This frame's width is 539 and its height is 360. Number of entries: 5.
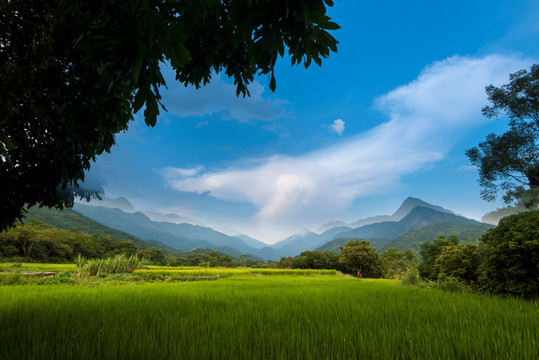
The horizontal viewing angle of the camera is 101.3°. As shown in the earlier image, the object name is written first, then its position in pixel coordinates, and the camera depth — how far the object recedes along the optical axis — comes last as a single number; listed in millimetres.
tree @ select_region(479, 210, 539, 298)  5359
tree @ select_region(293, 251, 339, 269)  36875
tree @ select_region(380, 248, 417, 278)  49478
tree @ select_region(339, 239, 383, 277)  31391
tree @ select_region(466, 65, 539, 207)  19531
